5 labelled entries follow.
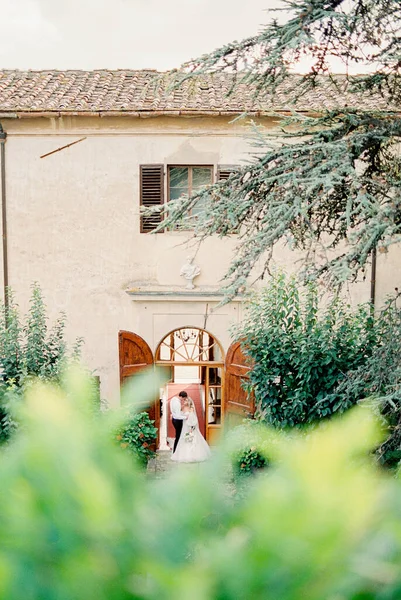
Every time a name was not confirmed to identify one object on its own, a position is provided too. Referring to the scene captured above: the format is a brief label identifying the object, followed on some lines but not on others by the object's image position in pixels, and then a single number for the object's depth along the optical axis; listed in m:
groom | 11.91
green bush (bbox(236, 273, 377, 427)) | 8.12
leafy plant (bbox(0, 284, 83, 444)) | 8.34
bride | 11.70
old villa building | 11.67
